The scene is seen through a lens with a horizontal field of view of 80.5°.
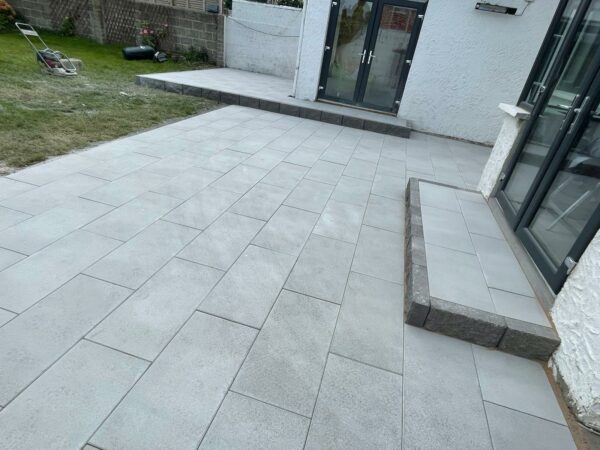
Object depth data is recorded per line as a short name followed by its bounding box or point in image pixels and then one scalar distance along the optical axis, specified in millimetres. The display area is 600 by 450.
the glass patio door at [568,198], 2170
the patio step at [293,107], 6367
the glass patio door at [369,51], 6430
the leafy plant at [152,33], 10312
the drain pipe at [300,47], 6508
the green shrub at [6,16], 10109
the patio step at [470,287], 1979
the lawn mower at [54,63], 6279
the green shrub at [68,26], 10820
